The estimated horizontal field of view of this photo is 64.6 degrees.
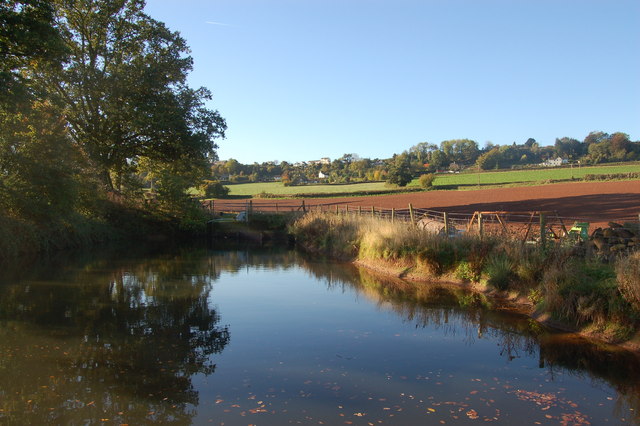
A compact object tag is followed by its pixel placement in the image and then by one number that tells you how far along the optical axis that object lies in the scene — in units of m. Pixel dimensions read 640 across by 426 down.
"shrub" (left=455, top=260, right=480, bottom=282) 15.67
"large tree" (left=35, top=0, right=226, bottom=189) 32.34
